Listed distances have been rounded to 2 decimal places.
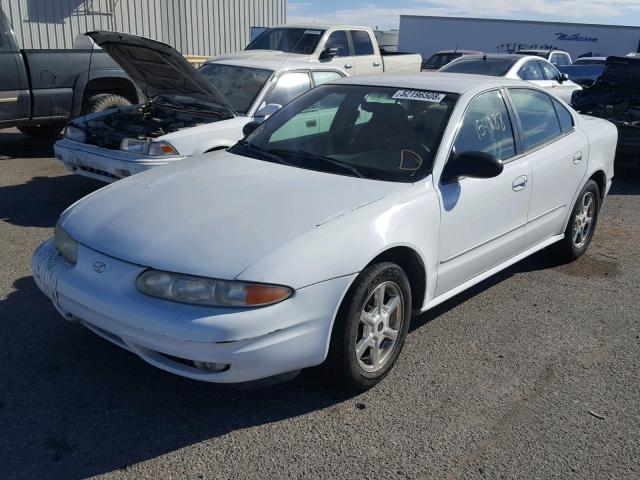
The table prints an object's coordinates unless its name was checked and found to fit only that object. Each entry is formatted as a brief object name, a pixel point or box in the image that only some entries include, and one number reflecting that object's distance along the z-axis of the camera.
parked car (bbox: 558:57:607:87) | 20.43
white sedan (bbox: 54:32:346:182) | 6.27
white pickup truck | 10.83
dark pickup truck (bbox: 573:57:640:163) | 8.83
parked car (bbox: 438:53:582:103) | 11.73
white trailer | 35.66
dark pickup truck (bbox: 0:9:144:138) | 8.18
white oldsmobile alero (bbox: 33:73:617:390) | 2.93
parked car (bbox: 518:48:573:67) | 19.66
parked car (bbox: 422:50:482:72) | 22.62
